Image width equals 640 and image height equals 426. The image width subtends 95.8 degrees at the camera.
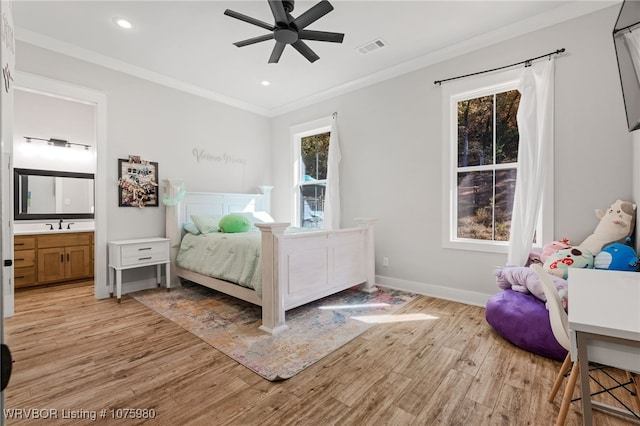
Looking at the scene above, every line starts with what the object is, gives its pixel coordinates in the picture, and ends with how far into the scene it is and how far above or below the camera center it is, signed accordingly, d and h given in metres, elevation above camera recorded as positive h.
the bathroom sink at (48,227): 4.04 -0.23
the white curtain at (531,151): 2.67 +0.57
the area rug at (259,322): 2.05 -1.02
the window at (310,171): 4.71 +0.69
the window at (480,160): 3.04 +0.57
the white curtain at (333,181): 4.26 +0.45
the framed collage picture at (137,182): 3.60 +0.38
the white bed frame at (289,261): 2.46 -0.51
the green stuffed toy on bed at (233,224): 3.84 -0.16
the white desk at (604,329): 0.90 -0.37
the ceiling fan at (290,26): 2.19 +1.53
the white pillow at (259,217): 4.62 -0.08
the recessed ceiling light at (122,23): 2.76 +1.84
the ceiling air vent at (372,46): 3.14 +1.84
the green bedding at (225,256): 2.78 -0.50
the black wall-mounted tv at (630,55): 1.35 +0.78
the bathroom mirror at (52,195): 4.14 +0.26
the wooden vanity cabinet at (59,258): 3.87 -0.65
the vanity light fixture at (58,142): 4.14 +1.06
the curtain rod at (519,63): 2.65 +1.47
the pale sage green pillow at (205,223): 3.81 -0.15
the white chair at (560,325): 1.30 -0.56
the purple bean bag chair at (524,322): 2.01 -0.84
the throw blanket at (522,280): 2.21 -0.57
